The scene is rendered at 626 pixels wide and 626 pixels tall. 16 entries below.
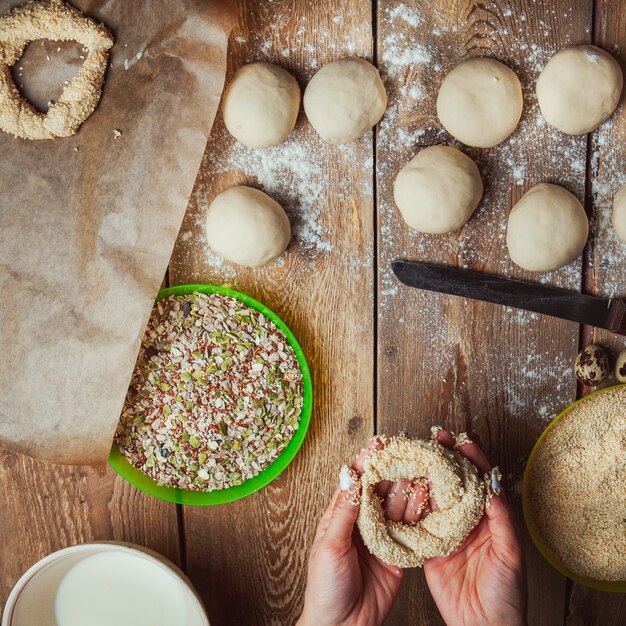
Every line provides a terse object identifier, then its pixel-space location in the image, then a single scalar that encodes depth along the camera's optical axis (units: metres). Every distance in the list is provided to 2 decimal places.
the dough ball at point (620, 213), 1.14
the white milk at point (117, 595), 1.18
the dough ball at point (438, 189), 1.11
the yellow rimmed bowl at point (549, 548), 1.15
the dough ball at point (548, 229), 1.12
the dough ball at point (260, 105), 1.11
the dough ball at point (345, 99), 1.11
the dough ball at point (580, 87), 1.10
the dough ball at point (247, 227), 1.11
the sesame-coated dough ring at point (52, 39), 1.07
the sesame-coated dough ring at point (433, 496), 1.04
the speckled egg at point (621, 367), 1.18
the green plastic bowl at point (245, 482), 1.17
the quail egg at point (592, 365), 1.17
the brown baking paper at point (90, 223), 1.10
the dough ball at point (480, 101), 1.11
